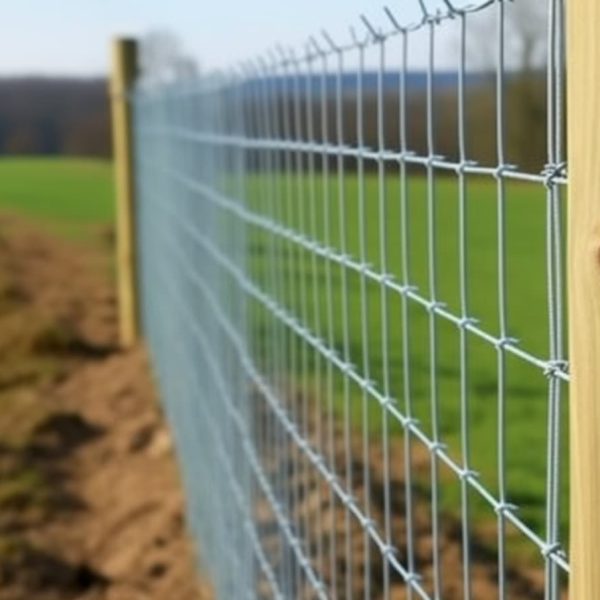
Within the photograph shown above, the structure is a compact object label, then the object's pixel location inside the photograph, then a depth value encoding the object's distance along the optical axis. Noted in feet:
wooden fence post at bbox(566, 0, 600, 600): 6.00
